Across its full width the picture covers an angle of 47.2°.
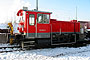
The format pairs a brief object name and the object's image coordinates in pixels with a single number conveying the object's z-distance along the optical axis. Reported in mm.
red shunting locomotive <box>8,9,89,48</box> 8570
